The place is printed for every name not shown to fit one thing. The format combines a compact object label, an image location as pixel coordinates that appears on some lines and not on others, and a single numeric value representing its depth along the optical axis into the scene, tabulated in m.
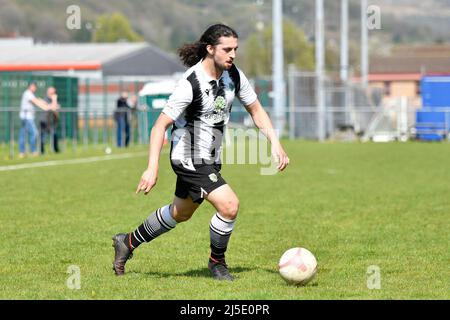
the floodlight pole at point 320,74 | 39.78
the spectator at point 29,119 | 25.78
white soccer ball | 7.93
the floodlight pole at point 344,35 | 53.92
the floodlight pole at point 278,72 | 40.09
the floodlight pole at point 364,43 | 54.88
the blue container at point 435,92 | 42.28
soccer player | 8.04
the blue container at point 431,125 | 39.69
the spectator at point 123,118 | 31.16
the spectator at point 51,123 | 27.03
